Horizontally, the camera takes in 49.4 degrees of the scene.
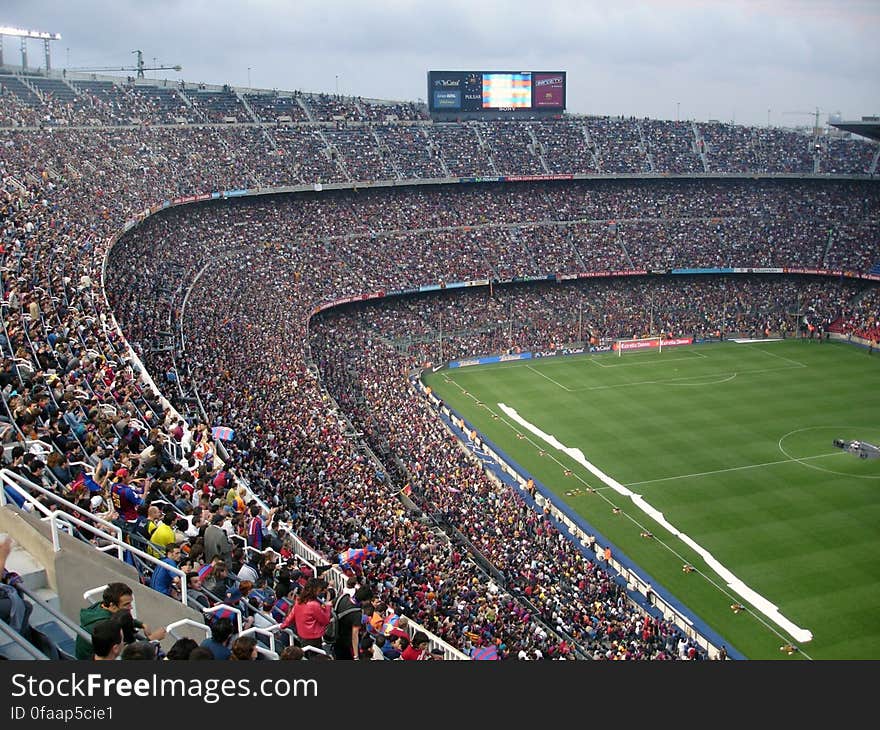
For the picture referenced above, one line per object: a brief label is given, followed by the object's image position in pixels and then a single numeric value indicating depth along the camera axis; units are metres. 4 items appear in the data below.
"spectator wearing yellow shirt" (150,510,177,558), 11.62
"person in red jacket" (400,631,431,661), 12.10
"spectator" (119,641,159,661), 6.07
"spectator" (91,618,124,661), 6.29
